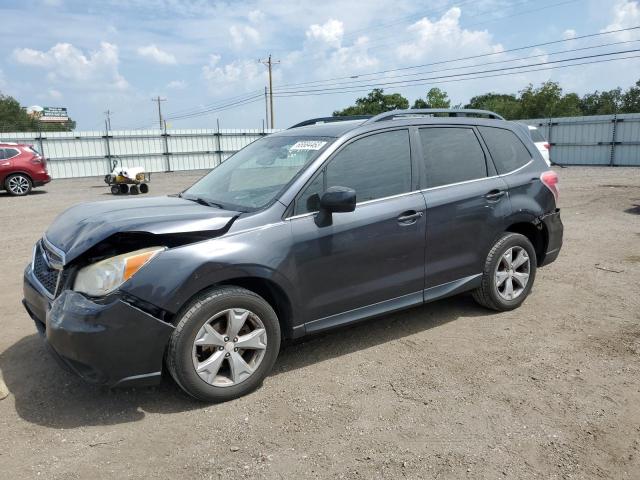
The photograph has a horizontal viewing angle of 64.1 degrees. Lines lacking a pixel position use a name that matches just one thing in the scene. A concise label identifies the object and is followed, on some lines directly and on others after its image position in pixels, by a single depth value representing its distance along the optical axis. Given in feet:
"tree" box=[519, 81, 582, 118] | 183.83
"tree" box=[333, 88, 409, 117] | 211.00
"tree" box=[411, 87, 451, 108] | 190.60
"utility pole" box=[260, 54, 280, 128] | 154.06
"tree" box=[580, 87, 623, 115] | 245.24
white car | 46.82
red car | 52.95
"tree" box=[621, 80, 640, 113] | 226.56
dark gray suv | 9.66
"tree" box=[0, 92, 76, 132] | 225.76
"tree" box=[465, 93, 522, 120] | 197.67
